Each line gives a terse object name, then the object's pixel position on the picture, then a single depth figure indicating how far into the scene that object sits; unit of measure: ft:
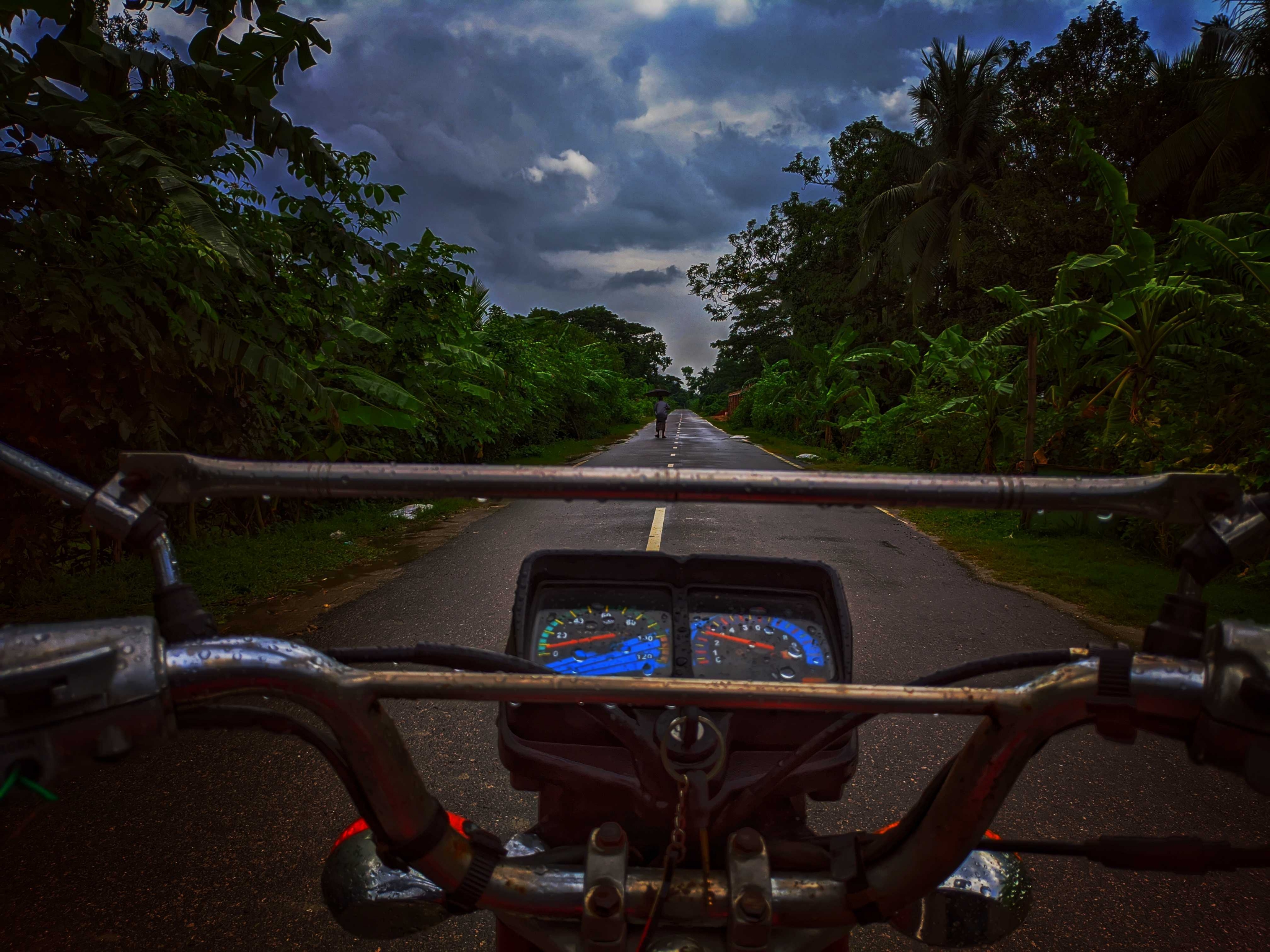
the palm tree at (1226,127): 48.44
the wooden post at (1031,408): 29.04
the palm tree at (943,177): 74.95
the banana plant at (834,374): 66.74
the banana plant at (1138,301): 24.39
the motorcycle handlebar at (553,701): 2.48
